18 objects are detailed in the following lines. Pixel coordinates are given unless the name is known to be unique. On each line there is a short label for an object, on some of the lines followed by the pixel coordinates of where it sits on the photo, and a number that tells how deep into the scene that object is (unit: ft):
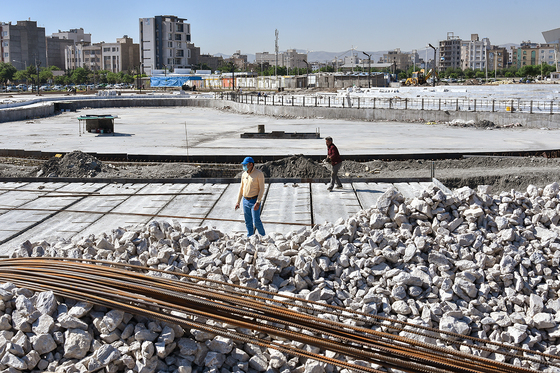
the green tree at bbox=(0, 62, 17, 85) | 354.33
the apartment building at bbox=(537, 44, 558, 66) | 625.45
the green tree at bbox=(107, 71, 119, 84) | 375.66
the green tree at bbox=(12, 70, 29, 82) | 367.45
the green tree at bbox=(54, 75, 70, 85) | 375.06
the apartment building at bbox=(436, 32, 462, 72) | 629.92
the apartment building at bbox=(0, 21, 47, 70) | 486.38
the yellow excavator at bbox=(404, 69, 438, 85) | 237.04
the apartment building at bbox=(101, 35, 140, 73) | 497.87
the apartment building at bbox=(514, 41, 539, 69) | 647.97
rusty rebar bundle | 17.11
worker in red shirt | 42.83
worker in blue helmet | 28.86
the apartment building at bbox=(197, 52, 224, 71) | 587.68
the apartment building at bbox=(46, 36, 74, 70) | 553.23
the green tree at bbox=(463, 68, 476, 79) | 401.02
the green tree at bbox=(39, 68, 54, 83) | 375.86
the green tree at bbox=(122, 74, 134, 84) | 375.43
